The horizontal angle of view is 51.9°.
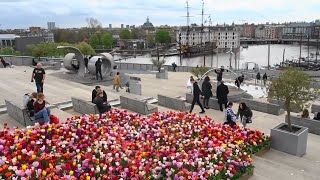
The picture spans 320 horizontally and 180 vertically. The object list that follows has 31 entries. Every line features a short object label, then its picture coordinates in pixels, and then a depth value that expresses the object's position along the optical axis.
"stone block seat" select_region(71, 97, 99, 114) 11.58
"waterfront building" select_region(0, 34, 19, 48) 111.69
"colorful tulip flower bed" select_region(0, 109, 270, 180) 6.26
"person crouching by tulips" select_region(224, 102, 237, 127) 10.47
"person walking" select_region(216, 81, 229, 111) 13.58
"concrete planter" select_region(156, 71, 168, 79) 26.36
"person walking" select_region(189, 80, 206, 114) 13.25
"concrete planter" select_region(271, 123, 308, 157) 8.99
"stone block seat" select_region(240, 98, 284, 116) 14.49
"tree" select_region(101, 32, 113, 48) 163.00
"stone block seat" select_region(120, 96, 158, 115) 12.73
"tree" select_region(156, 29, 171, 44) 191.50
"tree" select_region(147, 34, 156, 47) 193.00
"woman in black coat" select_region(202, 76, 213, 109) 14.12
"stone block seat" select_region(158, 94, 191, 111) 14.13
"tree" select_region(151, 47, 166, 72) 27.05
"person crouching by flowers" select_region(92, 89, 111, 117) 11.05
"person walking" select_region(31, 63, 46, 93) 14.01
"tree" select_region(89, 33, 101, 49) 159.23
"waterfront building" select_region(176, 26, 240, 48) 166.38
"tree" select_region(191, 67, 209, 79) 24.67
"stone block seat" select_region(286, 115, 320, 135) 11.76
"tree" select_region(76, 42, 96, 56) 69.88
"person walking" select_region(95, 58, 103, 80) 21.00
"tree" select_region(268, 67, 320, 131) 9.35
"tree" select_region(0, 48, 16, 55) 71.97
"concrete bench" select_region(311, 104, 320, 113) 15.18
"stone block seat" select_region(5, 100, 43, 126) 10.15
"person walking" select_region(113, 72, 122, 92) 17.89
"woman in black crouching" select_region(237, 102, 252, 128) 10.86
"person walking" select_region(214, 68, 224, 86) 19.27
